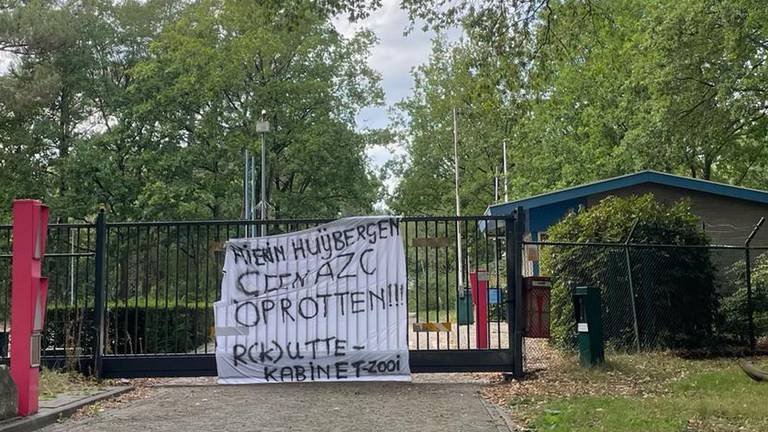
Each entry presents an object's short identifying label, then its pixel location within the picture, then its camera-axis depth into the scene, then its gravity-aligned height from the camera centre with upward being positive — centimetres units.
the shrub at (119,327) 945 -58
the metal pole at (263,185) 2372 +403
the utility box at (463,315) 1975 -86
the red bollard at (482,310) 994 -39
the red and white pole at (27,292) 701 -1
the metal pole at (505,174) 3922 +613
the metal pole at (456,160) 3700 +670
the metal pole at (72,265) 1158 +48
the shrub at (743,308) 1202 -44
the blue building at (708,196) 1705 +210
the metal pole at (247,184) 2833 +428
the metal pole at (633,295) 1127 -18
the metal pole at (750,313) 1152 -50
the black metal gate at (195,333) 902 -57
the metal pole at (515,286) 907 -1
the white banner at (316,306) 910 -24
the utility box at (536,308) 924 -30
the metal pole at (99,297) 899 -8
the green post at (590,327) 956 -57
